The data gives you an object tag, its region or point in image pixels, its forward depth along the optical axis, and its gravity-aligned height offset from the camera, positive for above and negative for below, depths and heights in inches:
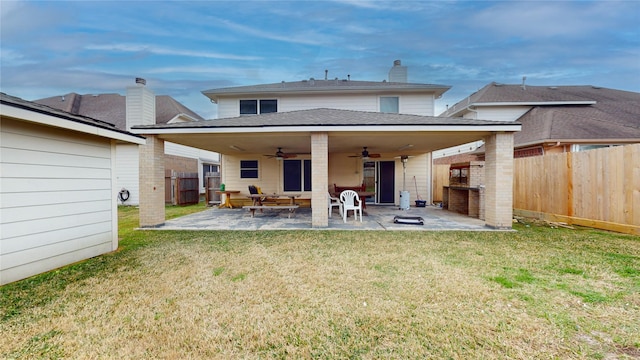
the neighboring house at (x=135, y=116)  473.4 +133.7
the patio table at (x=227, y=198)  470.0 -34.3
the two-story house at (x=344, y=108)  482.6 +127.4
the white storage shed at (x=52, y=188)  138.7 -5.1
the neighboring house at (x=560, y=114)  418.9 +131.2
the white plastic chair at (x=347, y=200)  314.5 -27.5
